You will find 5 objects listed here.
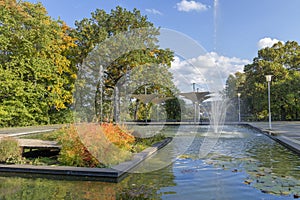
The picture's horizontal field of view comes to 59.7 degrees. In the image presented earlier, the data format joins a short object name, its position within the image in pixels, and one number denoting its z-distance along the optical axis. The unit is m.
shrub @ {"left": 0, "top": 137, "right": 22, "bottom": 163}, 5.92
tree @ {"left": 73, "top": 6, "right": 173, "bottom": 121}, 21.58
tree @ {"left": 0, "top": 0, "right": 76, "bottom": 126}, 17.56
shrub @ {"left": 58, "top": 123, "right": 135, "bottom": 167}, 5.64
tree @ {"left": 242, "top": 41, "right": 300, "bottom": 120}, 25.16
